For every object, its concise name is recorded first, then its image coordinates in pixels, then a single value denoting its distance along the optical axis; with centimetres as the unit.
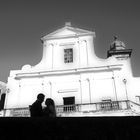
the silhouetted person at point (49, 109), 431
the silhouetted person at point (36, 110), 421
